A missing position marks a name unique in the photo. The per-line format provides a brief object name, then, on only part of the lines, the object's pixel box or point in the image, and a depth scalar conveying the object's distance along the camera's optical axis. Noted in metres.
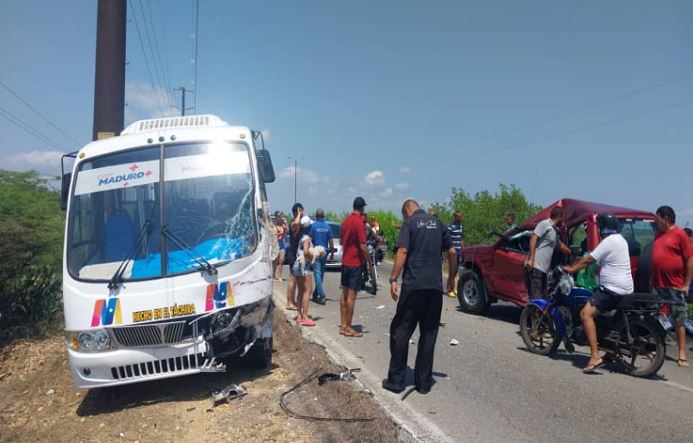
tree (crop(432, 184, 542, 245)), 24.25
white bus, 5.45
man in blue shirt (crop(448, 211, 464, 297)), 14.05
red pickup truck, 8.48
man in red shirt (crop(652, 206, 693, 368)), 7.07
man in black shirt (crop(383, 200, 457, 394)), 5.50
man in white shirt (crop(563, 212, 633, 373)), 6.49
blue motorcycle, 6.41
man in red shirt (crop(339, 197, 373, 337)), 8.27
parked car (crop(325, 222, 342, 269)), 19.28
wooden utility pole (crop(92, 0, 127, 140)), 11.37
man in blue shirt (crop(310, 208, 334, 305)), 10.36
